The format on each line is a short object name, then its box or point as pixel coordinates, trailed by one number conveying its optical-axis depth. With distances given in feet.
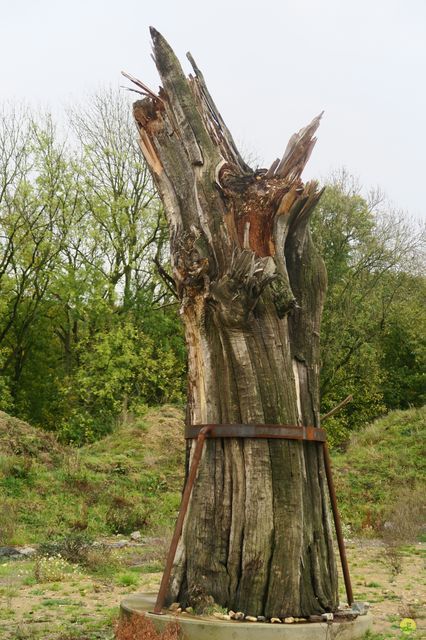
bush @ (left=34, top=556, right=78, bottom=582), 33.71
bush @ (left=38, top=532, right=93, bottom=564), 39.12
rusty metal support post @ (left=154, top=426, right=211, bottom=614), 20.65
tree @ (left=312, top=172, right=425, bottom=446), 105.40
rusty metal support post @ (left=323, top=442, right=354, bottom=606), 22.88
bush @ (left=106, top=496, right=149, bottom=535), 54.03
